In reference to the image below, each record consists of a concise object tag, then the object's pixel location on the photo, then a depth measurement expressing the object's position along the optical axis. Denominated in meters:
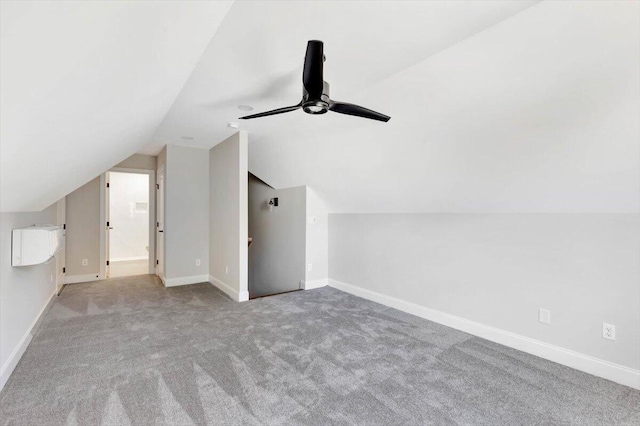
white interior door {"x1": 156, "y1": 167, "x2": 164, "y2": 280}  5.40
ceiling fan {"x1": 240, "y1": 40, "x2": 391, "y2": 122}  1.78
